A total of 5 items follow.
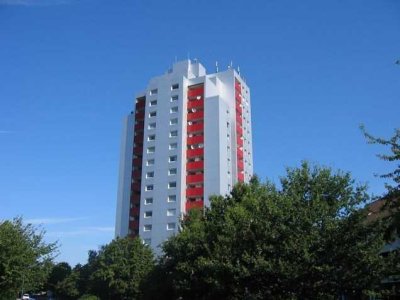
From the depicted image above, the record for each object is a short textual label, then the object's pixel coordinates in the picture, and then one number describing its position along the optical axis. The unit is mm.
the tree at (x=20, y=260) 34031
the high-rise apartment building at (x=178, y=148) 82562
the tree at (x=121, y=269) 55531
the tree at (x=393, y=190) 18797
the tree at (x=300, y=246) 24188
